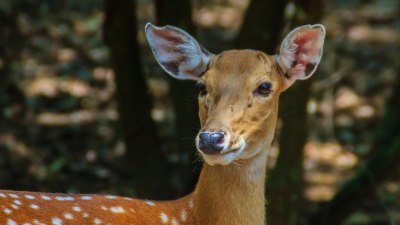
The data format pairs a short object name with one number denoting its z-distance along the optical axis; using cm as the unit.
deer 1067
